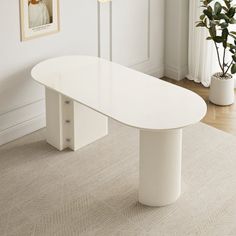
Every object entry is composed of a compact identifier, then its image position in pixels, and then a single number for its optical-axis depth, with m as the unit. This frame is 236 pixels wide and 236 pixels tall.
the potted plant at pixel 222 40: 5.09
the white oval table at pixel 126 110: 3.76
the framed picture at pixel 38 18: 4.50
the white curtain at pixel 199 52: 5.60
